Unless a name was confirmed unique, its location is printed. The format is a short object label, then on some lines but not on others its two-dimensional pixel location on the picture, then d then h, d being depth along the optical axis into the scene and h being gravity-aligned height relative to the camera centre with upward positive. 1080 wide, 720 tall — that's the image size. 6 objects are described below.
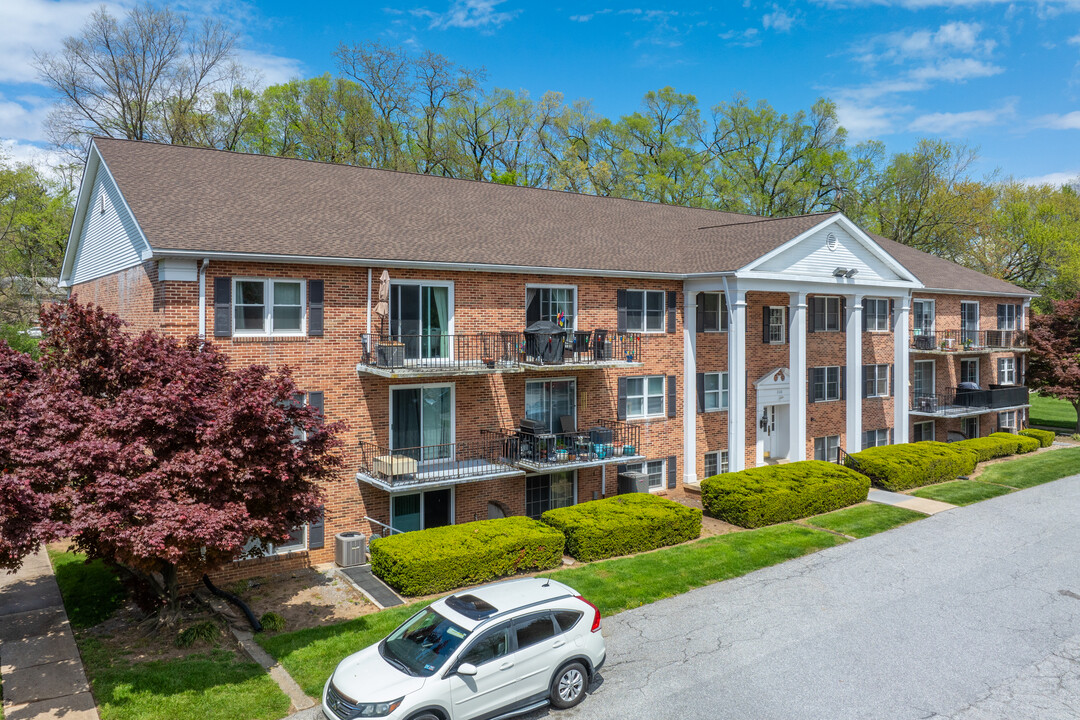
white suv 9.03 -4.18
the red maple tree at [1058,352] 35.16 +0.37
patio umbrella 16.56 +1.56
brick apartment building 16.39 +1.28
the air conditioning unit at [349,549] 16.38 -4.43
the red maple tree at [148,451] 10.36 -1.40
